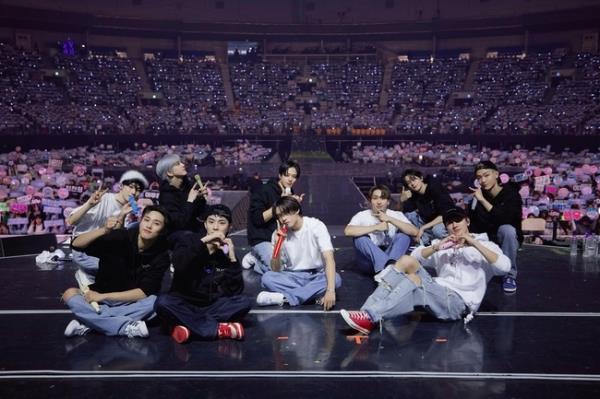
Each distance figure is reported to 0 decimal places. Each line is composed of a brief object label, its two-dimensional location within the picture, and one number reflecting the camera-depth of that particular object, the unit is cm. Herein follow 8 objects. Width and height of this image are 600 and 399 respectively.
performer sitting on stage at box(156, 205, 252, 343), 405
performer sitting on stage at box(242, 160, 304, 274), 588
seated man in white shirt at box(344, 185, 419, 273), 547
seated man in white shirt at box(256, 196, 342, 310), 477
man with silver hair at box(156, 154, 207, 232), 561
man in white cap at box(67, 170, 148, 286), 514
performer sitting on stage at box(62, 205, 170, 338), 406
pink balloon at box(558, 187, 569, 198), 1092
